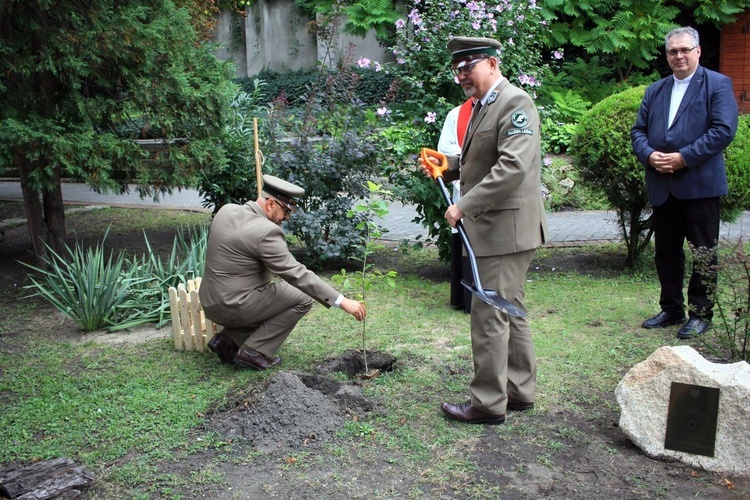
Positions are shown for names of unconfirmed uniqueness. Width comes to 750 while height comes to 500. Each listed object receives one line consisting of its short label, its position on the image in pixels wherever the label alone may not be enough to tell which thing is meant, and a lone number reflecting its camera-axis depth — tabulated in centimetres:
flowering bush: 696
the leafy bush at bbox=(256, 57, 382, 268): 777
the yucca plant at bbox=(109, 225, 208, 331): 638
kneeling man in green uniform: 493
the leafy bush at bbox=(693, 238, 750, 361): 459
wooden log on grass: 356
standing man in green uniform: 405
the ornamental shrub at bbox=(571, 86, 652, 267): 701
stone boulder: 381
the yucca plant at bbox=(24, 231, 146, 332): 621
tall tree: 671
